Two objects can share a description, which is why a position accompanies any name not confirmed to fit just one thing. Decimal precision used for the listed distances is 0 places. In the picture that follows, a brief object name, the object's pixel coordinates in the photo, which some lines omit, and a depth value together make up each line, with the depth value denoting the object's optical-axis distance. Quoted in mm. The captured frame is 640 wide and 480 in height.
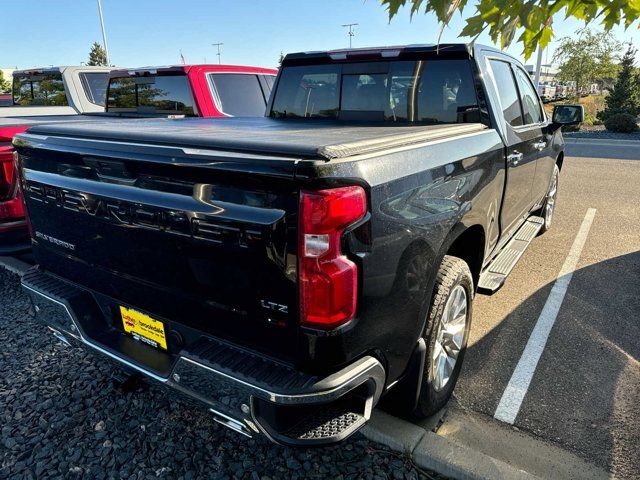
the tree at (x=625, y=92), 22203
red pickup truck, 5688
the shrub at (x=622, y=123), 19500
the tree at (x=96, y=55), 51506
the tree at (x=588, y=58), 30609
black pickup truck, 1692
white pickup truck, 8188
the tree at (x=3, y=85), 37788
